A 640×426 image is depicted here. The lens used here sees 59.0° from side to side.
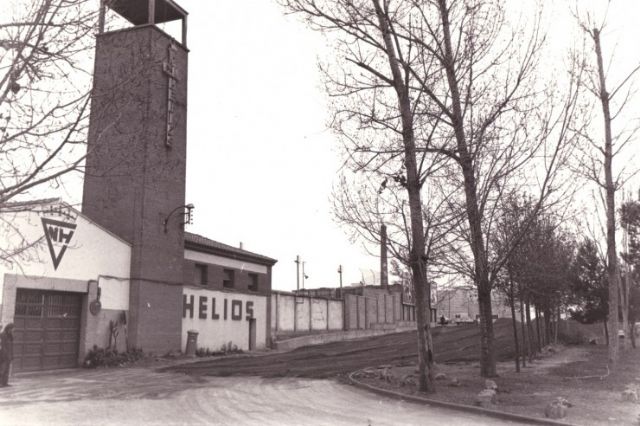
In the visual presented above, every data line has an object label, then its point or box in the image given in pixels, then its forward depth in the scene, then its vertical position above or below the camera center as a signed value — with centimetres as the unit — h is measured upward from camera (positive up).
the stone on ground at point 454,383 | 1470 -199
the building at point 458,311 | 8191 -83
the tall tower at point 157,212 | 2419 +411
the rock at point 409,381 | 1506 -198
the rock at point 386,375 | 1607 -197
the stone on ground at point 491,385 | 1323 -185
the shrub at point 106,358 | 2148 -199
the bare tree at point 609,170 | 1695 +409
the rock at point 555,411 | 1028 -191
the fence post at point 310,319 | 4259 -97
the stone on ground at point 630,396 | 1219 -194
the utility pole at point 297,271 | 7494 +456
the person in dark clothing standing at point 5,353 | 1521 -125
